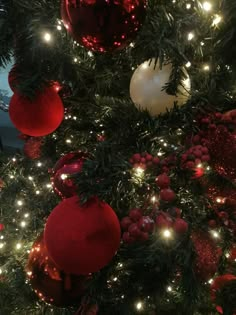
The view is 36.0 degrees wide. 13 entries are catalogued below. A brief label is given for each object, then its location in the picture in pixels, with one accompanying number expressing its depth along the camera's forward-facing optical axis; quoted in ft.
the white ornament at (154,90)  2.24
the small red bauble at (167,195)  1.95
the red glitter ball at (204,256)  2.41
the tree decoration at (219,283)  2.08
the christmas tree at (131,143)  1.99
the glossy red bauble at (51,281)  2.52
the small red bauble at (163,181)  1.99
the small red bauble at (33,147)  3.77
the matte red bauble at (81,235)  1.98
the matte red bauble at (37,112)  2.55
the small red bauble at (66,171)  2.53
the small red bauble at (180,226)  1.92
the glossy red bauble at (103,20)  1.88
